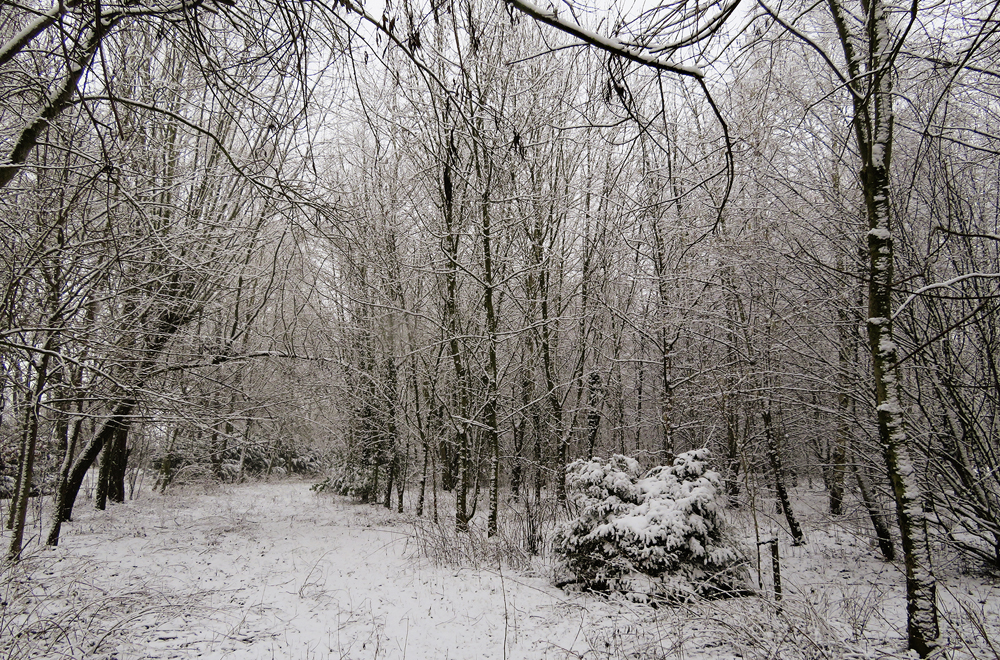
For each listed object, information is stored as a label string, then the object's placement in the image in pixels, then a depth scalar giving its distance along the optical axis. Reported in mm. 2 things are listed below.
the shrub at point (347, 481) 14164
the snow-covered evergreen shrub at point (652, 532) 5668
